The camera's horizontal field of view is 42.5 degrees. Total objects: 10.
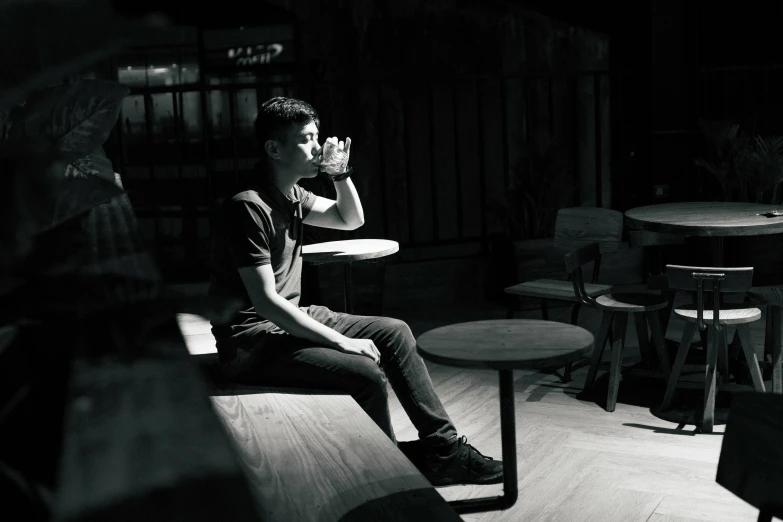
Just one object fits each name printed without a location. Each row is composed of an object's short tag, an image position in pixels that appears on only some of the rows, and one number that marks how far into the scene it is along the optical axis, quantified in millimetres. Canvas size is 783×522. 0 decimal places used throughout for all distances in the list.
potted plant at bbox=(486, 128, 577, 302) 6363
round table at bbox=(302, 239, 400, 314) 3840
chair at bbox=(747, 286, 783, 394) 4125
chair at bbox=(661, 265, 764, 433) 3730
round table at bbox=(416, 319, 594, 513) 2682
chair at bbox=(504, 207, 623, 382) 4785
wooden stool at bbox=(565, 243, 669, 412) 4234
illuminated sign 7902
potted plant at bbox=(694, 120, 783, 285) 5195
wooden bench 2068
